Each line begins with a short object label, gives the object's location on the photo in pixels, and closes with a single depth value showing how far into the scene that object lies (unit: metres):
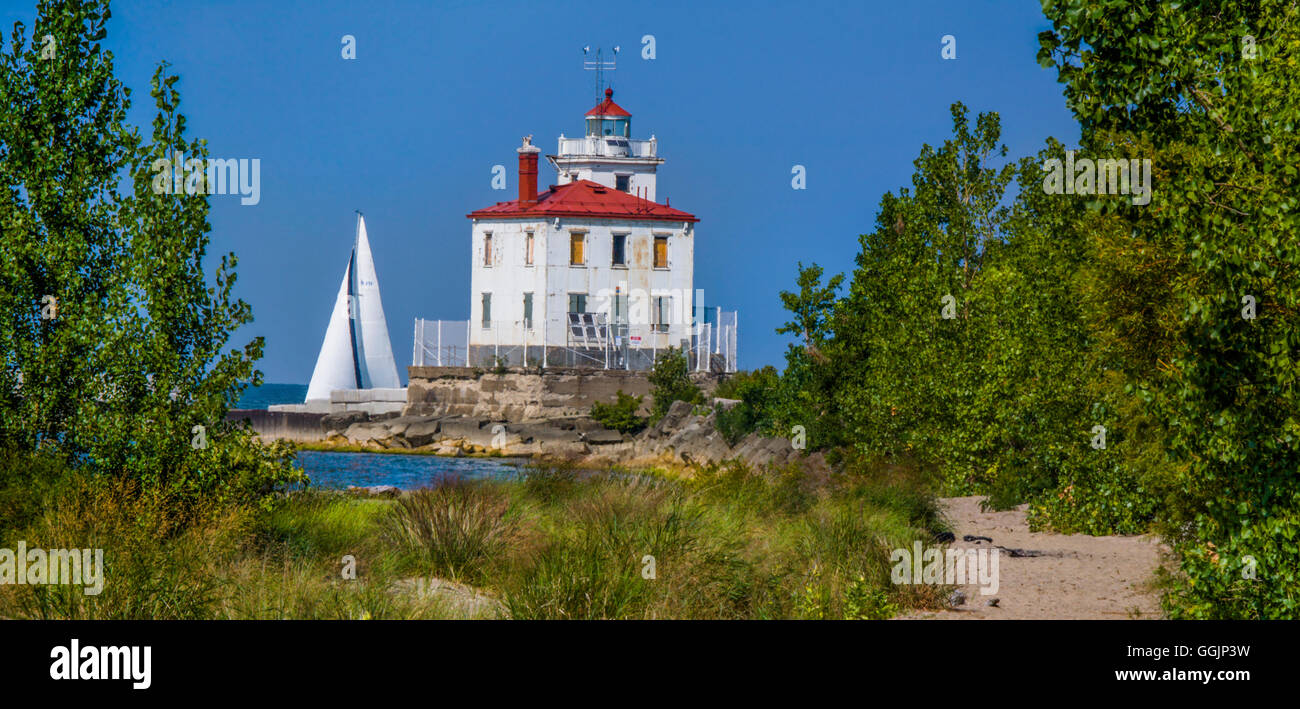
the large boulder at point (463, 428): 54.72
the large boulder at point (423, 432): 54.94
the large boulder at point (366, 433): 57.09
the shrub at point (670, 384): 52.28
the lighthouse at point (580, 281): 57.41
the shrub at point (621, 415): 53.03
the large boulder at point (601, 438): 52.06
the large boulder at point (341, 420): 60.56
